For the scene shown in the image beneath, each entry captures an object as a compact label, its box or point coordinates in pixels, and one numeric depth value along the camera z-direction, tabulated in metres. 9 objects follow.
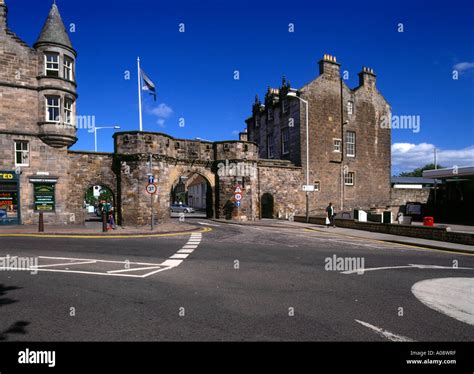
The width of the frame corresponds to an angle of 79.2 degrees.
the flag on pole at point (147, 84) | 21.78
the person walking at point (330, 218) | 21.77
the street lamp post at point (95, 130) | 34.01
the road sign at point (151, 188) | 17.00
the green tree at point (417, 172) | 90.62
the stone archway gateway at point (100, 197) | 21.80
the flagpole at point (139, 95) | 21.69
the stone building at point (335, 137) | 30.78
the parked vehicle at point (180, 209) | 41.66
